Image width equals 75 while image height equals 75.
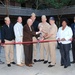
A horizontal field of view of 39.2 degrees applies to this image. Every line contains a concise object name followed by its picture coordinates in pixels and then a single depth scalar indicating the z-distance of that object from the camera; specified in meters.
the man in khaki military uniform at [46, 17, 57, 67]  3.75
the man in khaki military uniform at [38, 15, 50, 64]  3.92
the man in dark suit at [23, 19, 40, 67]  3.80
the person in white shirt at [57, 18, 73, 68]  3.67
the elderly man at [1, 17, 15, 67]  3.84
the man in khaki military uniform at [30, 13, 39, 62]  4.11
